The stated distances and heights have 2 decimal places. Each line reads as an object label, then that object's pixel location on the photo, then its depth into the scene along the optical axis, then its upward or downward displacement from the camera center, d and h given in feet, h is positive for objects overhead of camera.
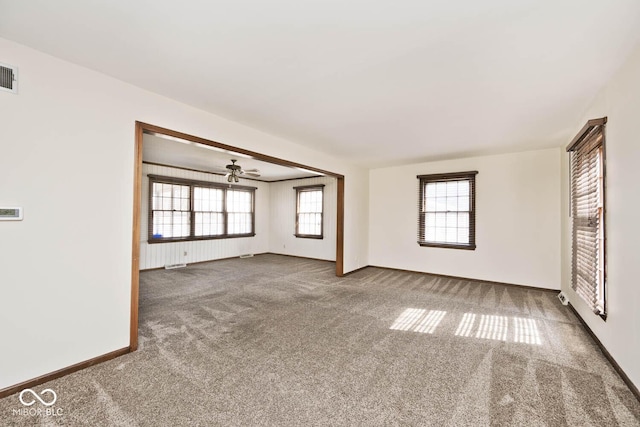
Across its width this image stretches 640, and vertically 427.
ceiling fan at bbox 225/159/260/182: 19.21 +3.14
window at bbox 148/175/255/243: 21.71 +0.32
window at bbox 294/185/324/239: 26.73 +0.42
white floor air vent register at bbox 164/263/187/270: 21.55 -4.45
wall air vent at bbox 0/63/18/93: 6.48 +3.29
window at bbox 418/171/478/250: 18.39 +0.51
